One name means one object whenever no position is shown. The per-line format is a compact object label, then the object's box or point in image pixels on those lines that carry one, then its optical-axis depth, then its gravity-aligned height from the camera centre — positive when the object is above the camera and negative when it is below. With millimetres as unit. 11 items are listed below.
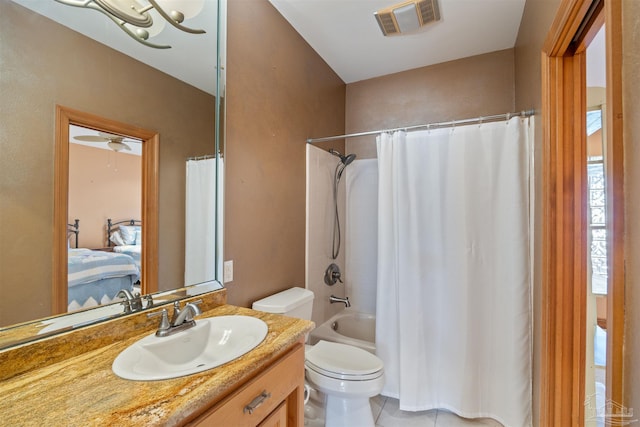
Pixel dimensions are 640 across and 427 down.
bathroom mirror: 793 +349
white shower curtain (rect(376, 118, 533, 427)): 1607 -332
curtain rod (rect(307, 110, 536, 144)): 1547 +595
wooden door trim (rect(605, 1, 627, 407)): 564 +28
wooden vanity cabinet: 751 -569
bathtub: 2434 -980
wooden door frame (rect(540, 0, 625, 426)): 1141 -44
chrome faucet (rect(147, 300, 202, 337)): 1004 -392
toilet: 1471 -855
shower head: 2523 +555
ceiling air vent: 1737 +1331
